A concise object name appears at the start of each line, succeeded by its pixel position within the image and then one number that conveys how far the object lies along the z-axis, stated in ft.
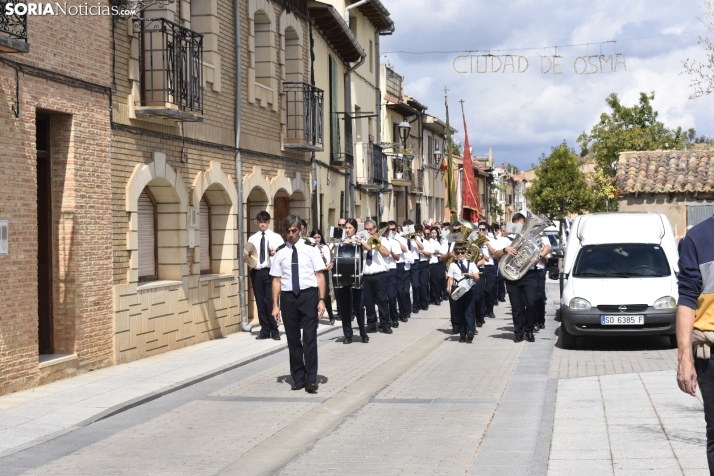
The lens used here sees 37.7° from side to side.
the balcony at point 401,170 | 133.80
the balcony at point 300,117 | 71.00
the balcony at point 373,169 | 108.47
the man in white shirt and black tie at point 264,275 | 54.75
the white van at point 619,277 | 47.67
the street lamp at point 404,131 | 110.10
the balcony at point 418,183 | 153.60
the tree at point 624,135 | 158.51
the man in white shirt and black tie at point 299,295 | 37.19
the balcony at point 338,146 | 89.51
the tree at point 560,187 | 247.50
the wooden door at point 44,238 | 41.06
